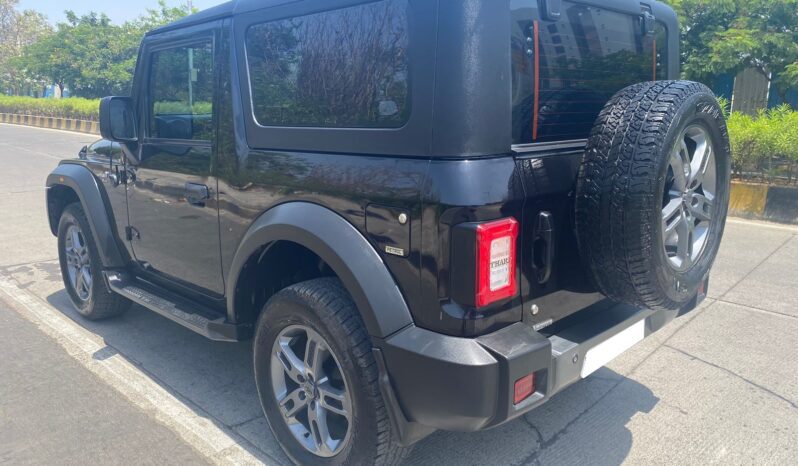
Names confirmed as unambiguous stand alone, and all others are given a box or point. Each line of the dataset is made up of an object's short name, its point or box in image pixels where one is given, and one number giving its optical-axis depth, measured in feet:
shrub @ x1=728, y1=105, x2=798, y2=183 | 24.43
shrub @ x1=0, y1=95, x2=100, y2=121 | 90.56
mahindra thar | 7.13
